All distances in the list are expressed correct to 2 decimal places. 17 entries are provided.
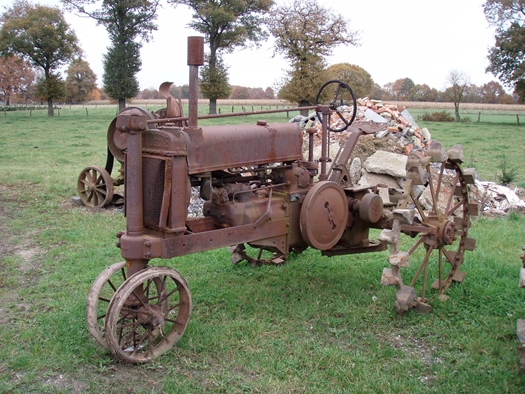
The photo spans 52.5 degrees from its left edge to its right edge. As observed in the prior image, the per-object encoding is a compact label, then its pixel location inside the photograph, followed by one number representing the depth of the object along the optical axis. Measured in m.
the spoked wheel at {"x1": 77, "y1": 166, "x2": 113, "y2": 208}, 9.60
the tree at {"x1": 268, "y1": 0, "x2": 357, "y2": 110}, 32.66
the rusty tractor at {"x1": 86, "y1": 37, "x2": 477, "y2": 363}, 4.21
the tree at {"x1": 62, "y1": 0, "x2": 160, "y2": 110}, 37.47
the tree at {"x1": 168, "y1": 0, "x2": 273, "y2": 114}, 36.91
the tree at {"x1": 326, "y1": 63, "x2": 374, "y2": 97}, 42.28
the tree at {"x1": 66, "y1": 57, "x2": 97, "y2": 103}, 70.31
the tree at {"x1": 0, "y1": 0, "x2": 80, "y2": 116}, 38.28
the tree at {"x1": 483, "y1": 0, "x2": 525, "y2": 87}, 36.41
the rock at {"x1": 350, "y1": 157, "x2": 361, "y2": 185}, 10.60
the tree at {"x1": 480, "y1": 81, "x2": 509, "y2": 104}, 58.40
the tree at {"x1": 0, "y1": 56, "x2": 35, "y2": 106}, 60.72
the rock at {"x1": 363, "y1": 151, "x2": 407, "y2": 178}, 10.16
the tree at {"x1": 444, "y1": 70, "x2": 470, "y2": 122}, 39.25
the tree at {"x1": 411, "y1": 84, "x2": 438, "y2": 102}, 60.25
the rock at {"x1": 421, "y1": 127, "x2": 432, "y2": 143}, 13.44
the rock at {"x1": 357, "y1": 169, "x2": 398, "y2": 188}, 10.23
